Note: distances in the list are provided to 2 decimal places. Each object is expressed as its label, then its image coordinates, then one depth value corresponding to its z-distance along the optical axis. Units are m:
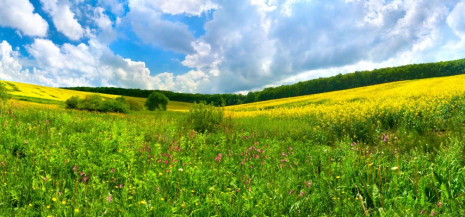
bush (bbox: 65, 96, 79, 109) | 25.10
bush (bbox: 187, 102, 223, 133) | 9.23
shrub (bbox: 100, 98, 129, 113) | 25.78
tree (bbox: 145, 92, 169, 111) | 46.78
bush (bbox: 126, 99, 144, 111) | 35.77
